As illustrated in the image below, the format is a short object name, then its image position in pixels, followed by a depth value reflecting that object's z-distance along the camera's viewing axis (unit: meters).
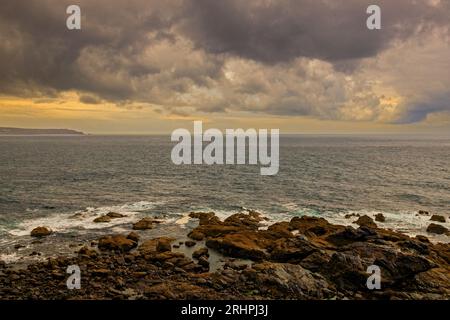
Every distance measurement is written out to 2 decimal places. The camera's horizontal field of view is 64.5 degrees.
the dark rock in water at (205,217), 45.73
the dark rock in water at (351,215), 50.85
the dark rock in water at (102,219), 46.16
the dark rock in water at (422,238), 38.58
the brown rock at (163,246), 35.29
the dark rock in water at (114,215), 48.50
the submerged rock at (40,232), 39.91
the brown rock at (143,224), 43.53
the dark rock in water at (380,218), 49.05
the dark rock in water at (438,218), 48.72
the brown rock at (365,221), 45.47
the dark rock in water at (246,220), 44.62
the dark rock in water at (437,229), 43.56
